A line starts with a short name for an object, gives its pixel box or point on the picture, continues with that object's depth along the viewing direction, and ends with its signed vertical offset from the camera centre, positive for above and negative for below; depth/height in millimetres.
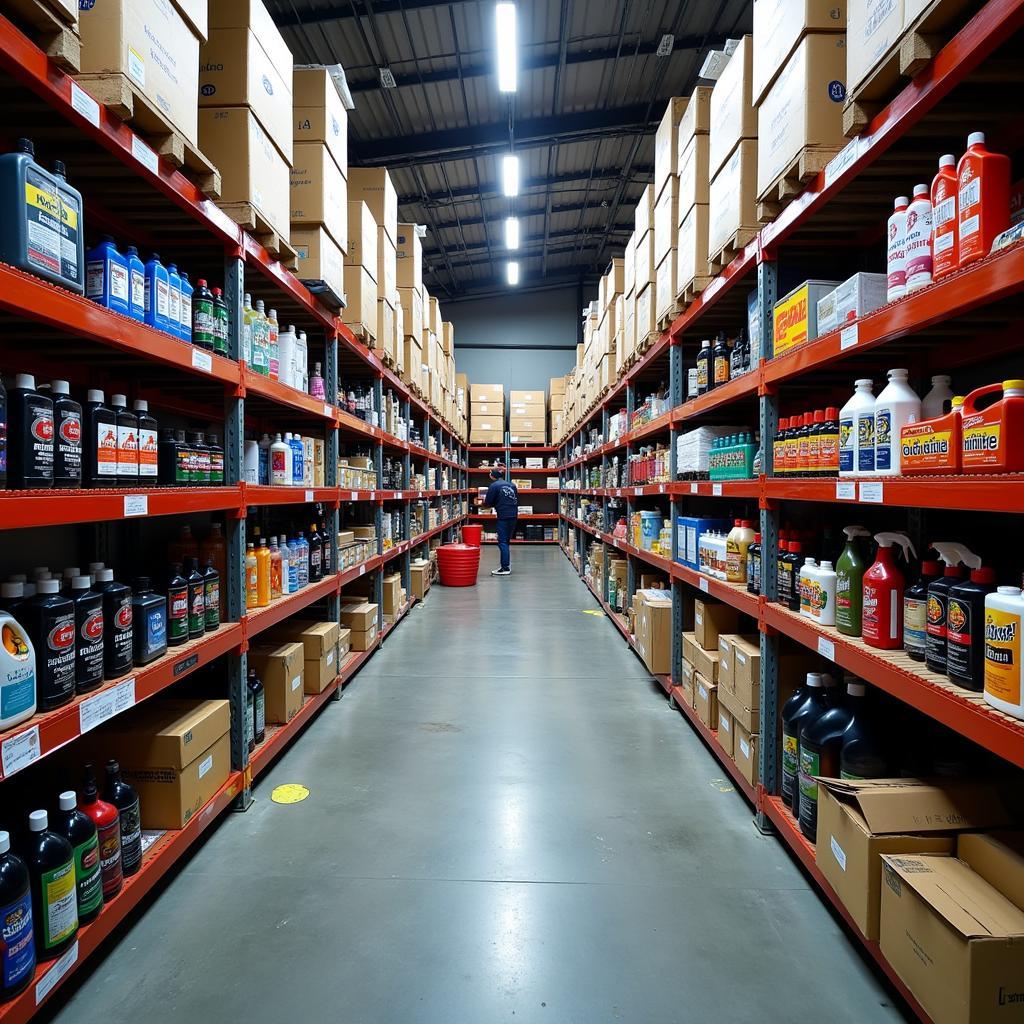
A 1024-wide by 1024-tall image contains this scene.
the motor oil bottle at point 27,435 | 1514 +152
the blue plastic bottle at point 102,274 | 1857 +661
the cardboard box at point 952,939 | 1219 -949
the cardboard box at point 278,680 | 3141 -940
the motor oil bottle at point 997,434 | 1291 +105
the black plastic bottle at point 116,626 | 1852 -390
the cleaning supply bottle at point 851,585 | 1971 -317
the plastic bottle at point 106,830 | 1726 -929
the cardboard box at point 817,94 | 2012 +1270
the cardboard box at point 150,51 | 1692 +1279
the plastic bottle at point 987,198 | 1422 +651
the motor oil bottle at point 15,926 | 1348 -937
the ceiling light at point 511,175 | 8539 +4462
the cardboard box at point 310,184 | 3330 +1646
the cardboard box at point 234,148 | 2516 +1397
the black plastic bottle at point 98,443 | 1793 +153
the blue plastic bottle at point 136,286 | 1971 +667
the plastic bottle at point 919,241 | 1621 +639
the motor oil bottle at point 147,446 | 2018 +163
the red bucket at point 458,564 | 8812 -1026
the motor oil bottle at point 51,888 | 1487 -940
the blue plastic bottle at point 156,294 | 2055 +667
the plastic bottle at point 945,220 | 1523 +652
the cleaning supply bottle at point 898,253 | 1686 +632
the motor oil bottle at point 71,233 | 1588 +681
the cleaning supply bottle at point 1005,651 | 1260 -347
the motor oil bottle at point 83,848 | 1614 -916
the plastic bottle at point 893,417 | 1725 +187
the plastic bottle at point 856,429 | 1831 +170
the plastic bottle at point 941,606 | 1562 -306
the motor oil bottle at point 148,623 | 1989 -415
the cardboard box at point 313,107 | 3354 +2085
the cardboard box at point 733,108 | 2621 +1665
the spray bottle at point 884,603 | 1813 -345
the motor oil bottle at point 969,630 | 1445 -341
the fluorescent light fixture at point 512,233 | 11109 +4714
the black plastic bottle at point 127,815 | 1841 -947
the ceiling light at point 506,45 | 5348 +4134
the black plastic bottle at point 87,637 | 1728 -394
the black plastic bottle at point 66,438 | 1633 +154
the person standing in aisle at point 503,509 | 10156 -302
